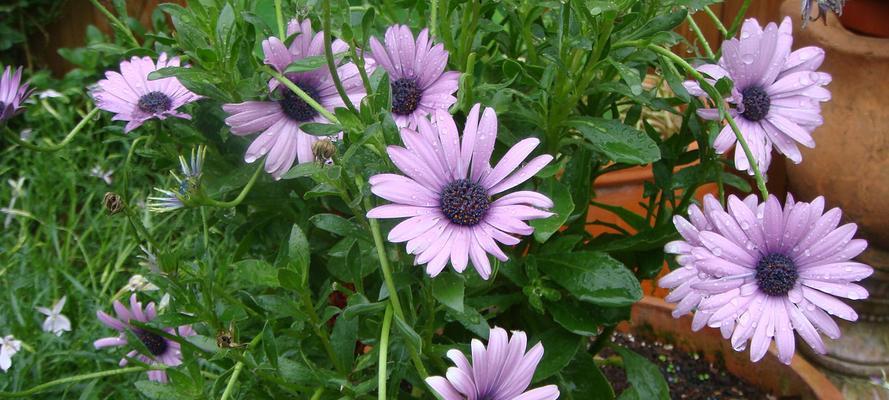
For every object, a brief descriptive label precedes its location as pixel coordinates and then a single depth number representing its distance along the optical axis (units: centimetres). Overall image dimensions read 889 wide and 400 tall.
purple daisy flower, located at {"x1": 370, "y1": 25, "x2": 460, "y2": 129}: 70
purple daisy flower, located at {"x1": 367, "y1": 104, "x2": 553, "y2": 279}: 57
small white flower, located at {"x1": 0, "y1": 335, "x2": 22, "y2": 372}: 110
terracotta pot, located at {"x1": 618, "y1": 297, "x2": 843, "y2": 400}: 106
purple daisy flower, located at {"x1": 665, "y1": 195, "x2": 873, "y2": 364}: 60
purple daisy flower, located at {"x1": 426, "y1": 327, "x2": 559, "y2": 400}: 57
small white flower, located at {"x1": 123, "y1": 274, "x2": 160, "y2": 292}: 95
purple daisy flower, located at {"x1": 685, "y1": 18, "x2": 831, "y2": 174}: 70
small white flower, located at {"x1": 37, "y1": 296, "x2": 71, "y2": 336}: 127
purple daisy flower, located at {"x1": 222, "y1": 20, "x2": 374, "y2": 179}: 70
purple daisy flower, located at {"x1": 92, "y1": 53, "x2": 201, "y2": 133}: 76
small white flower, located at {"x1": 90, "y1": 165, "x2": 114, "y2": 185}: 169
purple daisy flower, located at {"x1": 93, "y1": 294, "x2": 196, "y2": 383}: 89
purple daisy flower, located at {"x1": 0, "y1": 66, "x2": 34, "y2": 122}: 77
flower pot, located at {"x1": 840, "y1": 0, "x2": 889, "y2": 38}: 131
